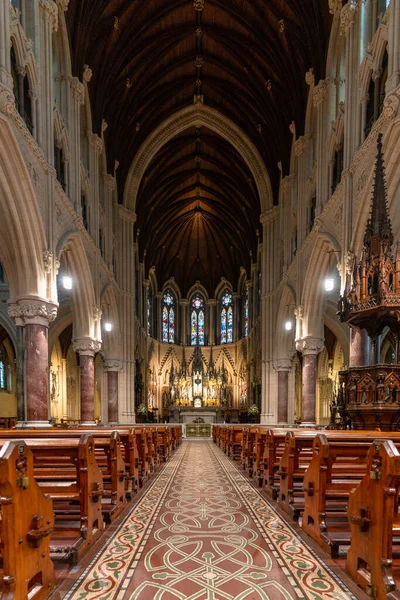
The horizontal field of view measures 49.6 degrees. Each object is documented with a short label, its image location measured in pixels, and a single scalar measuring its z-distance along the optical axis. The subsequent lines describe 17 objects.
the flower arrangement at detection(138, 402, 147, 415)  29.50
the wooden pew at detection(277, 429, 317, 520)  5.36
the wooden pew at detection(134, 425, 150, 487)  8.20
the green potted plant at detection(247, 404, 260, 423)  29.24
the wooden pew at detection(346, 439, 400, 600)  2.96
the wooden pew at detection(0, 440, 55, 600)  2.70
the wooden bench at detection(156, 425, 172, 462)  12.23
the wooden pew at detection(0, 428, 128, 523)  5.43
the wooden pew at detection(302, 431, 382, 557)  4.17
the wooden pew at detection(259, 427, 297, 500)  6.80
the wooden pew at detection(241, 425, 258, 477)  9.41
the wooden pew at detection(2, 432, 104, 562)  4.02
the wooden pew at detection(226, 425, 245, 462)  12.80
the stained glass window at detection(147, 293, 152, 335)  39.41
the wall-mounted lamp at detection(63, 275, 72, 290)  13.87
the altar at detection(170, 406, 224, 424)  30.94
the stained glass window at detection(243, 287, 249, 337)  37.01
